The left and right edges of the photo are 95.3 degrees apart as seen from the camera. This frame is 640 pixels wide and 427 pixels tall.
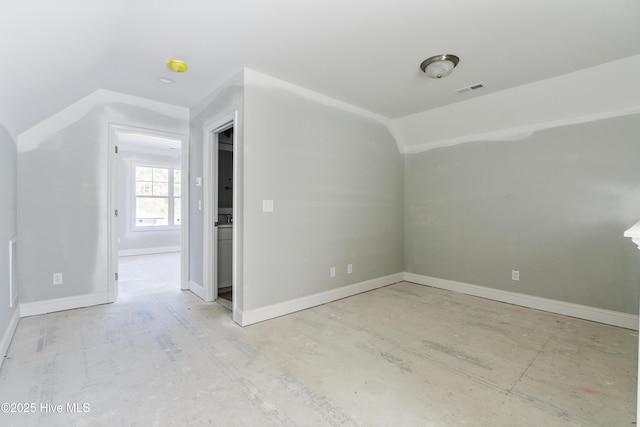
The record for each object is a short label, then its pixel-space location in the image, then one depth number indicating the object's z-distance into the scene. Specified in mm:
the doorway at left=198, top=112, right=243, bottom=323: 2865
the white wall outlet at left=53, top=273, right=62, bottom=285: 3061
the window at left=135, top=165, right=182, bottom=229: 6824
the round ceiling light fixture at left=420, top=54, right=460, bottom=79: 2516
